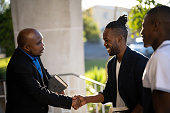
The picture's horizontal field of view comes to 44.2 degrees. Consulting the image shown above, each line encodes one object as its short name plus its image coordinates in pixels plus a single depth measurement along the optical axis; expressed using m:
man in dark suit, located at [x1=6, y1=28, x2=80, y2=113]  2.20
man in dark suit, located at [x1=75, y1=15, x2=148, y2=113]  1.95
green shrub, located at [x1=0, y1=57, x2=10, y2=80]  4.91
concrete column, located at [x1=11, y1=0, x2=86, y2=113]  4.33
